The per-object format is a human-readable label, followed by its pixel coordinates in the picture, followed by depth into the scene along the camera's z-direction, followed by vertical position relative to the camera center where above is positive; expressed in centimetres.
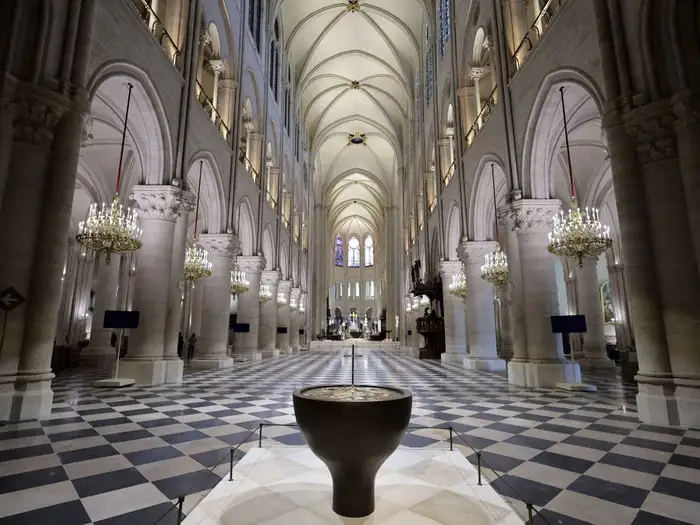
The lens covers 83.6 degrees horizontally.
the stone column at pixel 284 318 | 2211 +80
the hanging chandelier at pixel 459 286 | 1404 +163
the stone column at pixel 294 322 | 2533 +65
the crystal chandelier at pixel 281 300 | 2138 +175
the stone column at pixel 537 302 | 846 +65
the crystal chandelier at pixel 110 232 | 764 +196
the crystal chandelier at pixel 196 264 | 1096 +191
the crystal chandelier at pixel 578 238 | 767 +179
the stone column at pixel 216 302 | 1248 +97
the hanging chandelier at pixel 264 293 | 1799 +178
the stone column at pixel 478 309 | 1300 +72
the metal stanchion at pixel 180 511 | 201 -91
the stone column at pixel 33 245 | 497 +116
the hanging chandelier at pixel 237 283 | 1414 +178
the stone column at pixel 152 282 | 847 +112
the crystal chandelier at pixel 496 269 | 1114 +176
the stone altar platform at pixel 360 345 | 3062 -114
